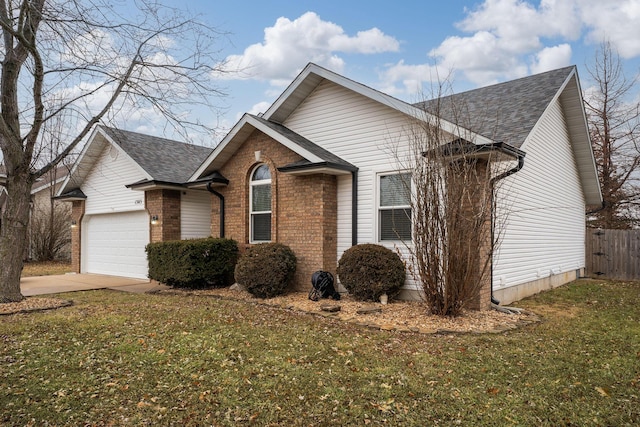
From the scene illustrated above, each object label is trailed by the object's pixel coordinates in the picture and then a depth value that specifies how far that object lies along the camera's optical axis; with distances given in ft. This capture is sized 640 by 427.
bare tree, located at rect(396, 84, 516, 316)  23.21
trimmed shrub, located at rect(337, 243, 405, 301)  28.12
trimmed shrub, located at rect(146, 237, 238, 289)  35.55
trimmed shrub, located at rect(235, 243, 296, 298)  30.98
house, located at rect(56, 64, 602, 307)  31.04
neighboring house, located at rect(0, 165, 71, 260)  71.61
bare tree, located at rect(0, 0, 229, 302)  26.37
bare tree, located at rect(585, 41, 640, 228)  64.80
